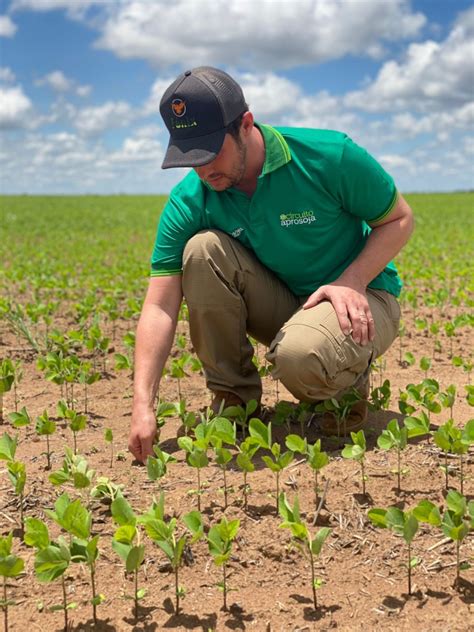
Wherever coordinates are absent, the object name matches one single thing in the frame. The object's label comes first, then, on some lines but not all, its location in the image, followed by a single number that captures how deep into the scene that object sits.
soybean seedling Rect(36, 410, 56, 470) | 2.80
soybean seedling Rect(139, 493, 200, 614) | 1.93
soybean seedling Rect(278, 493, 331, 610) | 1.90
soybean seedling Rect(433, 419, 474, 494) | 2.38
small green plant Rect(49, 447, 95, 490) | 2.28
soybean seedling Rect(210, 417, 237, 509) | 2.40
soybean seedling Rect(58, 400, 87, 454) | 2.82
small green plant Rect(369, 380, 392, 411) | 3.24
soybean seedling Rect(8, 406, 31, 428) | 2.87
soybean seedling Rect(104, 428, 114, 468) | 2.76
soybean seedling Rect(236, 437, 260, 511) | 2.37
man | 2.76
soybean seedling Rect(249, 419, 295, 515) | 2.33
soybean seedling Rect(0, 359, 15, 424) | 3.26
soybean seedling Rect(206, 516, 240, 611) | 1.94
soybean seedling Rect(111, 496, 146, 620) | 1.84
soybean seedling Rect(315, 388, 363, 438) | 2.99
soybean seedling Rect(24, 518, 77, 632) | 1.86
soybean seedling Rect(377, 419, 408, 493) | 2.52
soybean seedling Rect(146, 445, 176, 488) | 2.36
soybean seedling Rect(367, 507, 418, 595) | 2.00
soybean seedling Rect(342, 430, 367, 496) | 2.44
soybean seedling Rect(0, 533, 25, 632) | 1.80
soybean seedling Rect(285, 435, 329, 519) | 2.33
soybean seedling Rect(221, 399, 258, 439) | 2.93
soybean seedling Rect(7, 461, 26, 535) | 2.28
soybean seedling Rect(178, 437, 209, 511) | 2.38
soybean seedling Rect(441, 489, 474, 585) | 1.91
